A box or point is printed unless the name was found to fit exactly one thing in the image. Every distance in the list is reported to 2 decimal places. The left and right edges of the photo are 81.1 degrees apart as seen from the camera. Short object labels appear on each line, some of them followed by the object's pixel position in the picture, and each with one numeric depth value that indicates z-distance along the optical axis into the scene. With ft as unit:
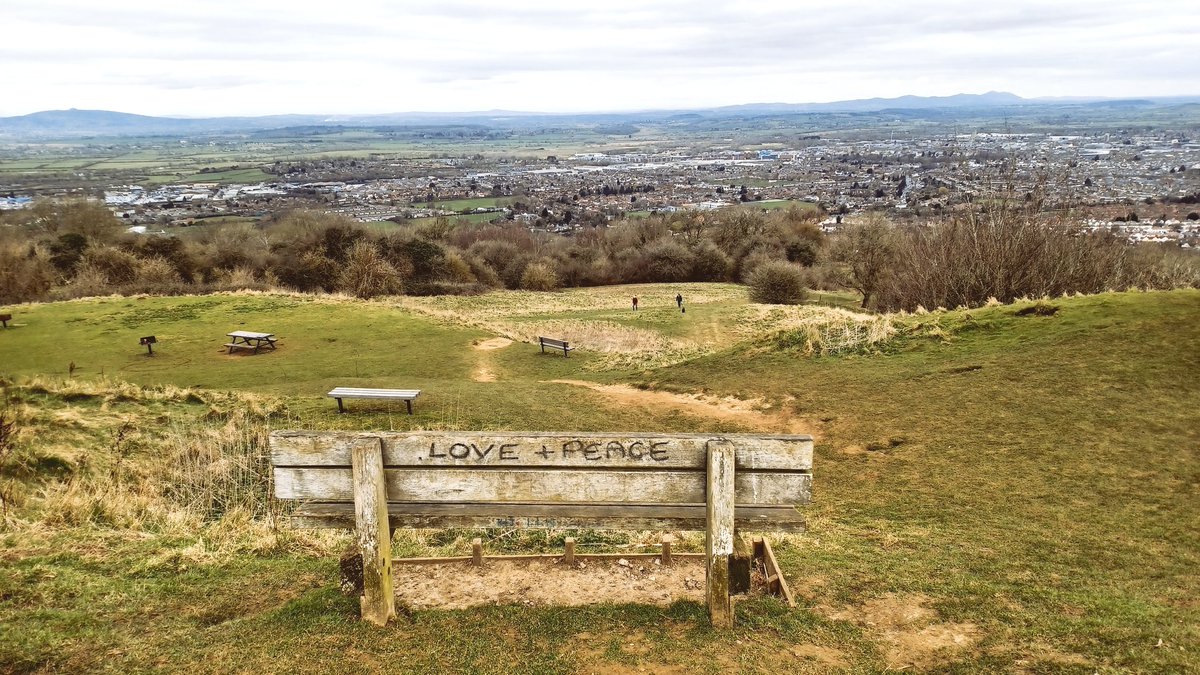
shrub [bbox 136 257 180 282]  149.69
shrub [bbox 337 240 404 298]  155.22
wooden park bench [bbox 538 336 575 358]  81.83
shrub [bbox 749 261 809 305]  151.53
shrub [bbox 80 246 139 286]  147.95
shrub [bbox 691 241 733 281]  215.10
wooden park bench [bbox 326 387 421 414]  51.20
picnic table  77.61
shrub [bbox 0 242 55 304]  137.28
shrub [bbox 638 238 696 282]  214.69
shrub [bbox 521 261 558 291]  197.36
